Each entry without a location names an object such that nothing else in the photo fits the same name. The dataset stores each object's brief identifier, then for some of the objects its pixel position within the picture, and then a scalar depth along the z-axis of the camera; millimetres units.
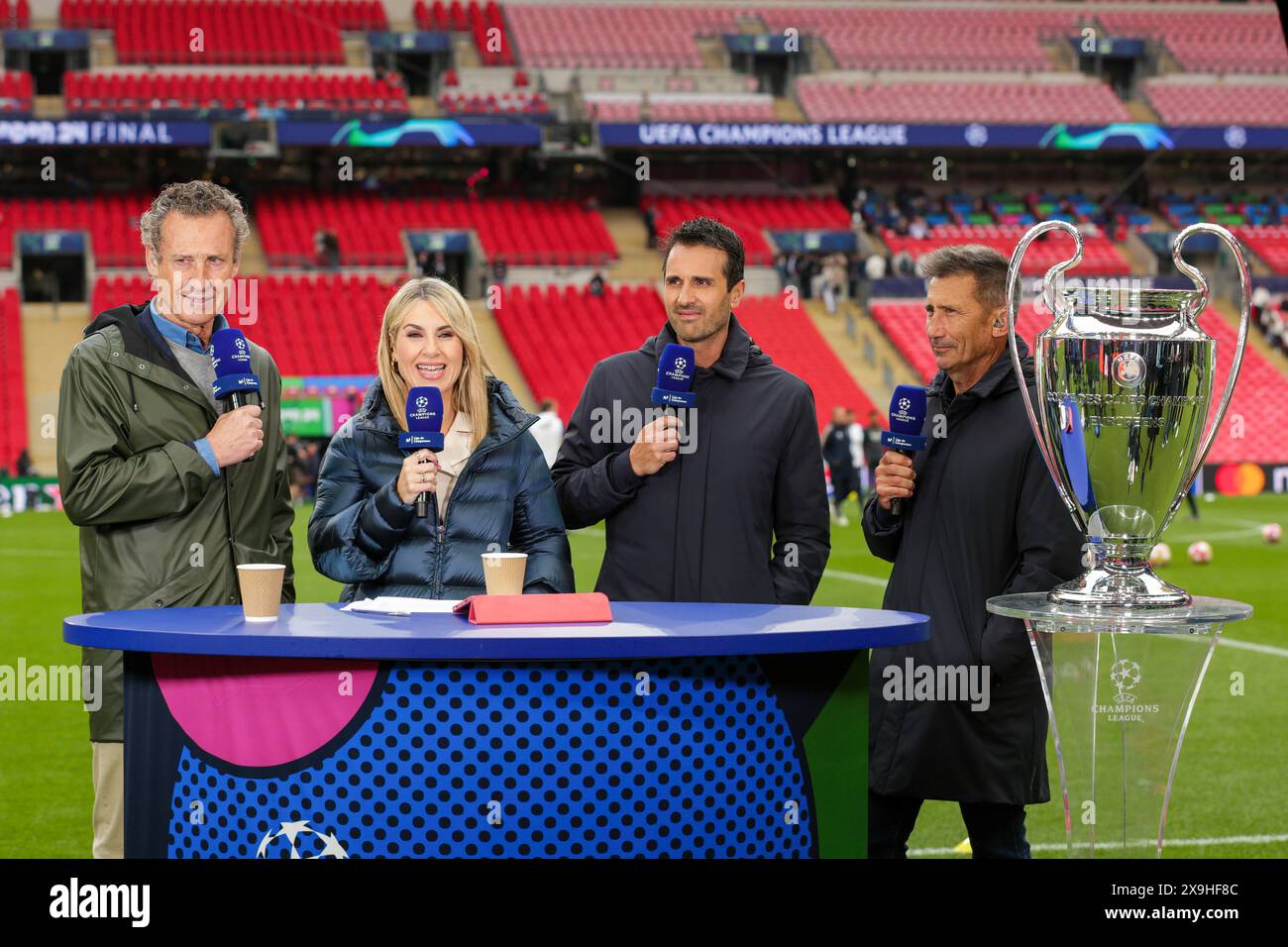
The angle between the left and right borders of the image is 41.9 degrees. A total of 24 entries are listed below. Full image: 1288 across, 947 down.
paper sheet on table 3643
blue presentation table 3260
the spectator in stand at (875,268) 32344
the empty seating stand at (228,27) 34344
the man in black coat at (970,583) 4148
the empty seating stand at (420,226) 32125
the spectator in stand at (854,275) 32688
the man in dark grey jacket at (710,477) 4434
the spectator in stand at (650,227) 34462
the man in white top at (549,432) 18094
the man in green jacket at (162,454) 4098
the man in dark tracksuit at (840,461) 20047
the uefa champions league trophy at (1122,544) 3100
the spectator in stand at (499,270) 31016
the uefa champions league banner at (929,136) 33469
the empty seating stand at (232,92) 31875
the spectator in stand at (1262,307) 31969
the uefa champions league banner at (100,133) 30391
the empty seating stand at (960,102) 36281
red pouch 3396
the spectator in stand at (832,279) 31912
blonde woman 4031
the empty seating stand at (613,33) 36406
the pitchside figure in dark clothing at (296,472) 22641
